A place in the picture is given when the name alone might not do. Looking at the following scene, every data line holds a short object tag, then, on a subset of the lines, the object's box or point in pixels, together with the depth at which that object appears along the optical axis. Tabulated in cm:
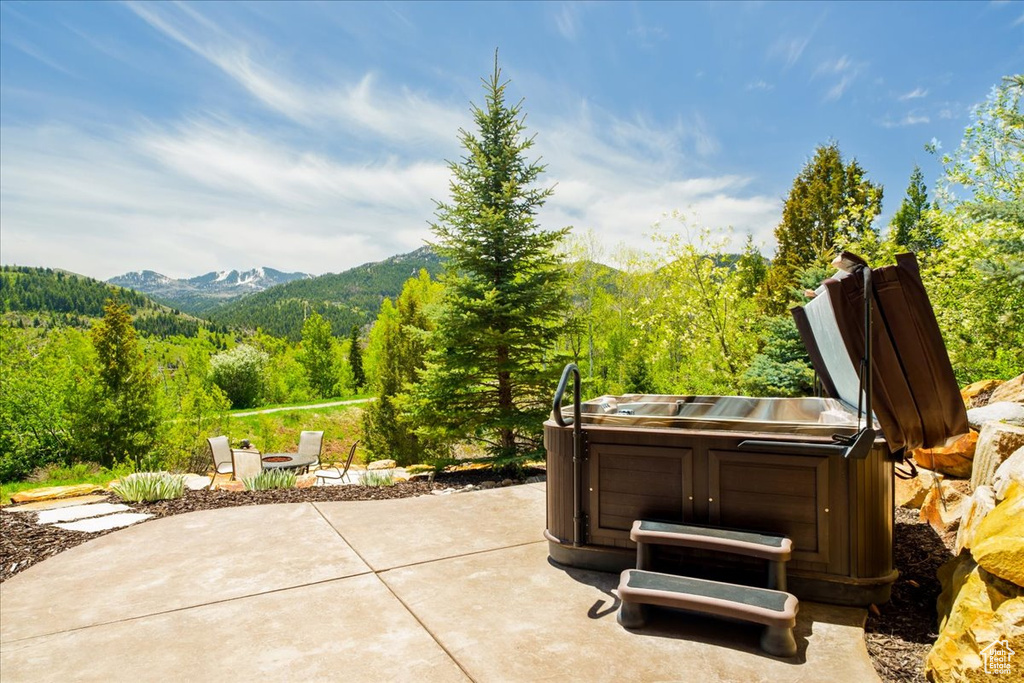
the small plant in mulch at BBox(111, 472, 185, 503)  553
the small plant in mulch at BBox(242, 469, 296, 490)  618
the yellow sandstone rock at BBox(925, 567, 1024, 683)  194
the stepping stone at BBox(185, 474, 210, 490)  800
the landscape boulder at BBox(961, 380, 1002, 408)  580
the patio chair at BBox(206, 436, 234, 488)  874
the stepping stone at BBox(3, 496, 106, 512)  544
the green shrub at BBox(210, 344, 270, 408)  4059
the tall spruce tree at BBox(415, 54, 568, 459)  794
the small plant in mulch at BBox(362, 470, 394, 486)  652
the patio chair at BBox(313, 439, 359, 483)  815
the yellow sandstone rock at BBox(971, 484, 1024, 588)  199
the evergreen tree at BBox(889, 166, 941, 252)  2442
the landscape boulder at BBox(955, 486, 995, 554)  275
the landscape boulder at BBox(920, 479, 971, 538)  385
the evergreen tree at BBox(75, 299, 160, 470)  1364
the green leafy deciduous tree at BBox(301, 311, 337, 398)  4169
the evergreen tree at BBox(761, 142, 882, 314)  2553
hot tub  253
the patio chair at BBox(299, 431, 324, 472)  930
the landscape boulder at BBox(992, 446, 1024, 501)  258
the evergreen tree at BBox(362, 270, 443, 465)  1496
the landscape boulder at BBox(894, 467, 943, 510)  454
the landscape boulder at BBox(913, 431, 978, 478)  427
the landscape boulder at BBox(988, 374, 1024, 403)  511
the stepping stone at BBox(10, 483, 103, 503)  618
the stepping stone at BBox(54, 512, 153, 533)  461
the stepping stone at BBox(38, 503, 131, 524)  488
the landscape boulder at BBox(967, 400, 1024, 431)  438
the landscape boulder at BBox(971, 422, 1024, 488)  345
